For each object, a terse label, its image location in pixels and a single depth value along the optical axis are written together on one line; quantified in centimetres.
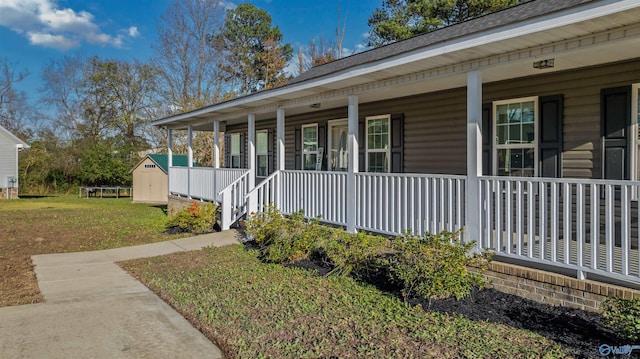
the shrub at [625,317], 310
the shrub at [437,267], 446
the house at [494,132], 412
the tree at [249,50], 2966
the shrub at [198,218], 992
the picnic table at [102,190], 2731
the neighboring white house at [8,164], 2558
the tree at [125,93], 3328
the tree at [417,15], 2096
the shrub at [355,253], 563
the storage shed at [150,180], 2356
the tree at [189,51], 2853
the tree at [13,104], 3316
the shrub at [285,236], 653
